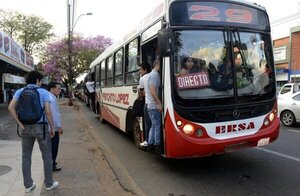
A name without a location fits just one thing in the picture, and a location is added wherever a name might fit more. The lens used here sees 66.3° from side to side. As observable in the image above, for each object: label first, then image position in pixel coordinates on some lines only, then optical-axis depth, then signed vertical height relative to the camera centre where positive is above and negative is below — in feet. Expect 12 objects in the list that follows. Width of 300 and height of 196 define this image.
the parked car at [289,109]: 27.45 -2.45
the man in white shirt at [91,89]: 36.49 +0.22
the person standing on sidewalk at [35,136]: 10.97 -2.21
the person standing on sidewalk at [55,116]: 13.06 -1.44
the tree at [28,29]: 126.67 +34.77
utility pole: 43.53 +12.65
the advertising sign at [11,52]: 38.50 +7.90
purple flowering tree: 101.03 +17.00
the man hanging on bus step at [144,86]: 14.37 +0.18
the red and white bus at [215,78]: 12.26 +0.63
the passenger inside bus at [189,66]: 12.50 +1.28
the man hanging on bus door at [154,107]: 13.22 -1.04
